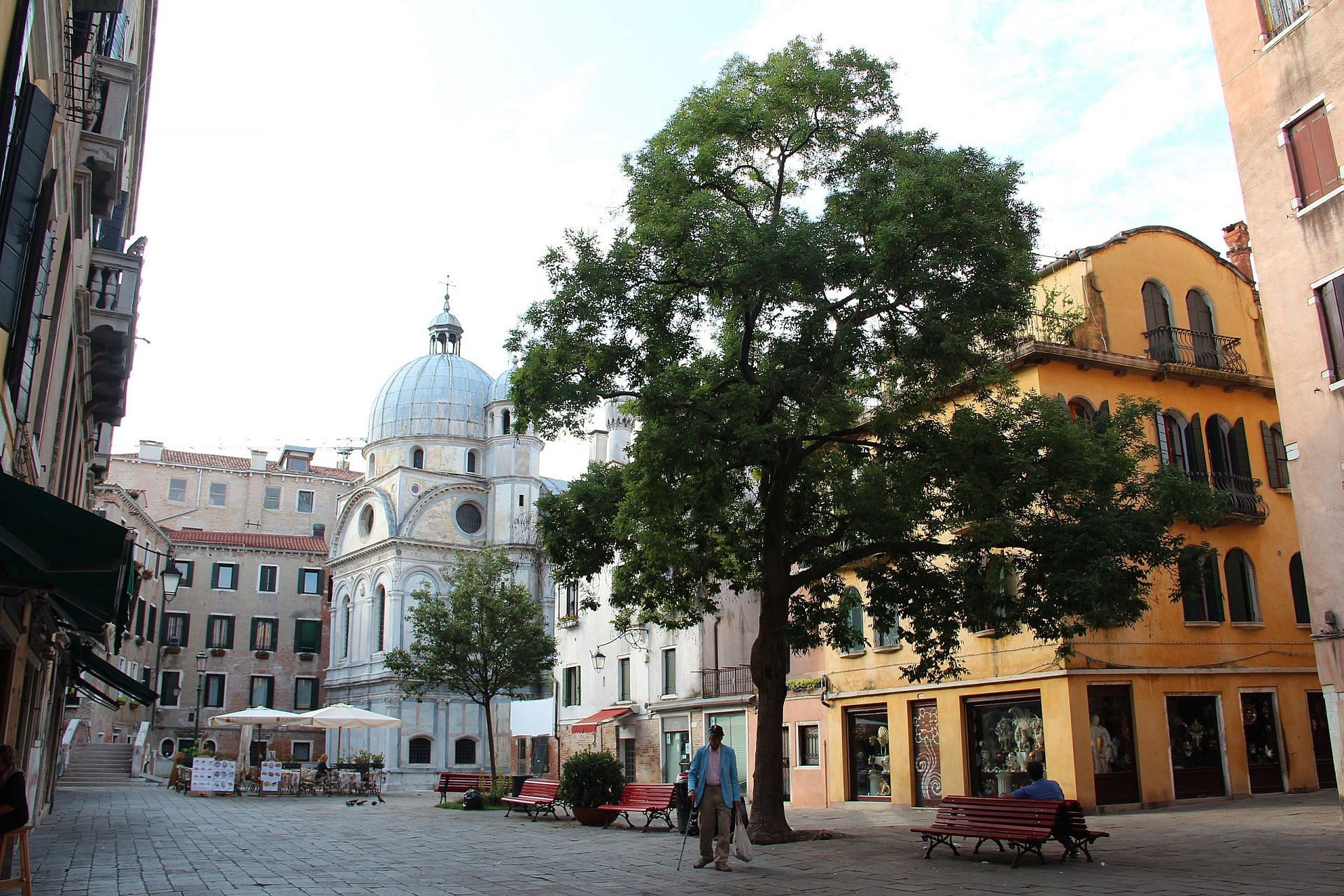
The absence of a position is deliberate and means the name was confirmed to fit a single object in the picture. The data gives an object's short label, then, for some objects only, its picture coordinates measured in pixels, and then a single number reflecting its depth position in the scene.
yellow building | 20.23
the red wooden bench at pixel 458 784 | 28.84
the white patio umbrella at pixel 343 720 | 33.69
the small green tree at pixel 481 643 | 32.94
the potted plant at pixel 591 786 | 19.86
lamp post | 54.72
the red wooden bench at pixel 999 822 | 11.81
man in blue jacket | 12.84
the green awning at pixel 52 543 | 6.84
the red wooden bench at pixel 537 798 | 21.27
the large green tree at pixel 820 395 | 14.36
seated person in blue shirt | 12.65
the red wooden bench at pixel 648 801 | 17.88
